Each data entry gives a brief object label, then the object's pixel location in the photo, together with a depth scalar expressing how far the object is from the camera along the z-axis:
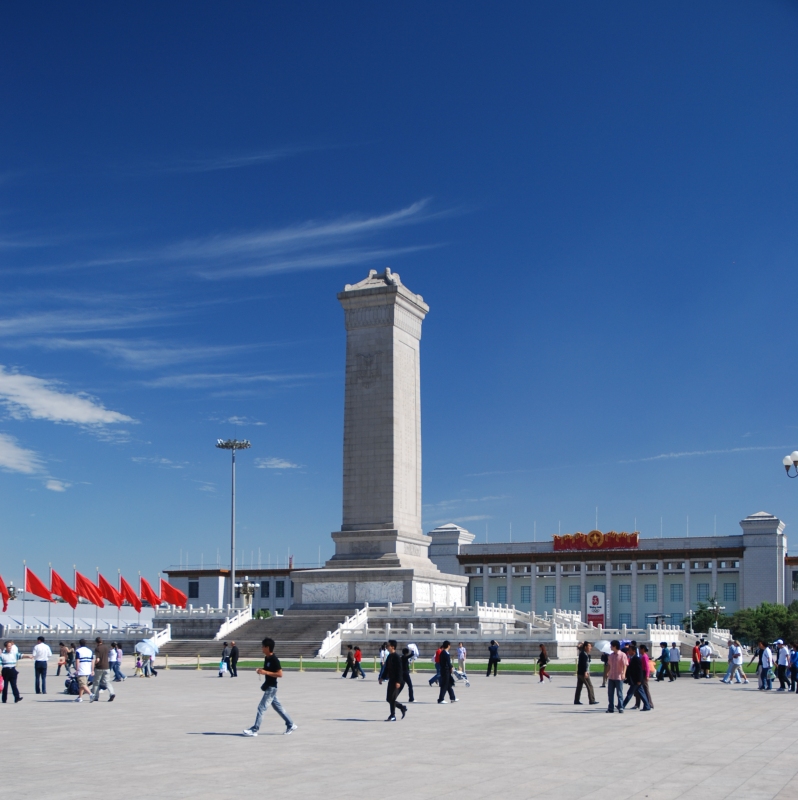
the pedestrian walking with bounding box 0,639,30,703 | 27.45
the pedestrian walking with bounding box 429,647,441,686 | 27.86
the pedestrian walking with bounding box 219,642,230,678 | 40.00
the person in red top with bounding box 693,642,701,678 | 39.47
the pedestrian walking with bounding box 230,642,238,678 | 39.46
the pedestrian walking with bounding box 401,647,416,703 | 22.80
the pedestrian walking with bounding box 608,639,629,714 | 24.33
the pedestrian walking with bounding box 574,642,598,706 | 25.83
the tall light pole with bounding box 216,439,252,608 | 75.12
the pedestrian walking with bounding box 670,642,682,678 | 38.44
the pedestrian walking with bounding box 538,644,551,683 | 35.94
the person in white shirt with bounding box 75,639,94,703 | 27.19
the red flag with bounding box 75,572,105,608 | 63.84
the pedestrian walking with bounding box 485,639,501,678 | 38.97
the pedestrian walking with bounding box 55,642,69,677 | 38.86
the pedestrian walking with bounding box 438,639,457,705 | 26.45
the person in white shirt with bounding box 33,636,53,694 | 30.41
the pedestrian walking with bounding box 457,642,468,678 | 38.76
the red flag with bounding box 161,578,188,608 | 67.12
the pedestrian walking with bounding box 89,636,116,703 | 27.55
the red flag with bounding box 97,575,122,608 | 64.94
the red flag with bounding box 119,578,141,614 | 64.75
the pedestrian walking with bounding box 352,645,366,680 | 38.51
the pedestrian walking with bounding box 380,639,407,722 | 22.08
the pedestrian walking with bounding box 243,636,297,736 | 18.73
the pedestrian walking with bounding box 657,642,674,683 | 37.78
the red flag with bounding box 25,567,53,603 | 62.41
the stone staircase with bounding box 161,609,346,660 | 53.03
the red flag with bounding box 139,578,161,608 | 66.00
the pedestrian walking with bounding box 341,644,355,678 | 38.75
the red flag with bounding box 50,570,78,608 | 63.91
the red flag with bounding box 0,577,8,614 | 63.29
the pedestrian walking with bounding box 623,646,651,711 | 24.53
